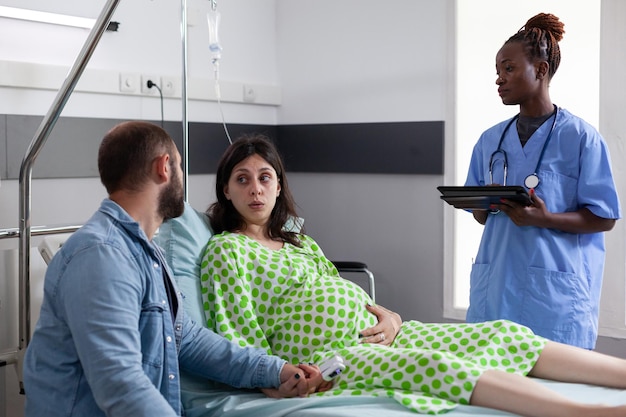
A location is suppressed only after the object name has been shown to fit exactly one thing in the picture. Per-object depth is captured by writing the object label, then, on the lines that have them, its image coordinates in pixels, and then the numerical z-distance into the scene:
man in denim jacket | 1.55
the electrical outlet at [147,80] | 3.44
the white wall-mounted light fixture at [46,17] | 2.88
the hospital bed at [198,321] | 1.86
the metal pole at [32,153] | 2.35
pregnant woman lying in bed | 1.84
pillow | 2.26
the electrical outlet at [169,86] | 3.54
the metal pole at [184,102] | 2.91
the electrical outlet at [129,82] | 3.33
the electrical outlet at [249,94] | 3.99
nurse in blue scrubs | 2.44
